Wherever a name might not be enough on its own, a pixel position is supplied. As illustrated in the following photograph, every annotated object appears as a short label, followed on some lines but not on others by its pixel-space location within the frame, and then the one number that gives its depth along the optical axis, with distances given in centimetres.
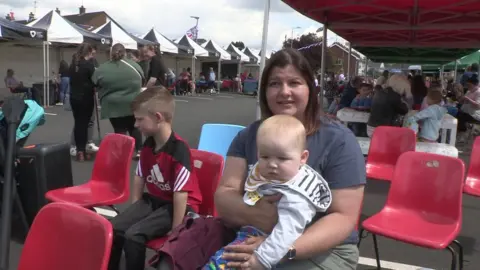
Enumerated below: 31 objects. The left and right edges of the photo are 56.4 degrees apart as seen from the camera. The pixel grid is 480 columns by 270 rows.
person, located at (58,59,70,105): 1481
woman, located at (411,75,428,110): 1032
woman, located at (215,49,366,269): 166
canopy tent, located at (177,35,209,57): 2436
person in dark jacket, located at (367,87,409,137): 671
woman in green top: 574
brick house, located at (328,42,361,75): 4939
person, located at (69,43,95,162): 606
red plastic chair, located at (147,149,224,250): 273
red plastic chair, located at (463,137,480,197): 389
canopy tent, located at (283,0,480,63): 700
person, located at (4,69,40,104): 1362
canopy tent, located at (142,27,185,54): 2028
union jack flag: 4203
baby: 159
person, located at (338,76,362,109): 903
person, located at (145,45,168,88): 652
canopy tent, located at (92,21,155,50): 1576
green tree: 5704
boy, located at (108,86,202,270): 243
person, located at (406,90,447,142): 621
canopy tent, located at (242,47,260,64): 3525
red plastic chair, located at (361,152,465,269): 279
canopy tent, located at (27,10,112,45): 1315
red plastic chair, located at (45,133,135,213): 321
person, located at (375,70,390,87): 972
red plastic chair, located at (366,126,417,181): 433
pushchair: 273
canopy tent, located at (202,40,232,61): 2731
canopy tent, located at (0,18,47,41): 1059
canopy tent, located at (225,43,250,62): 3170
